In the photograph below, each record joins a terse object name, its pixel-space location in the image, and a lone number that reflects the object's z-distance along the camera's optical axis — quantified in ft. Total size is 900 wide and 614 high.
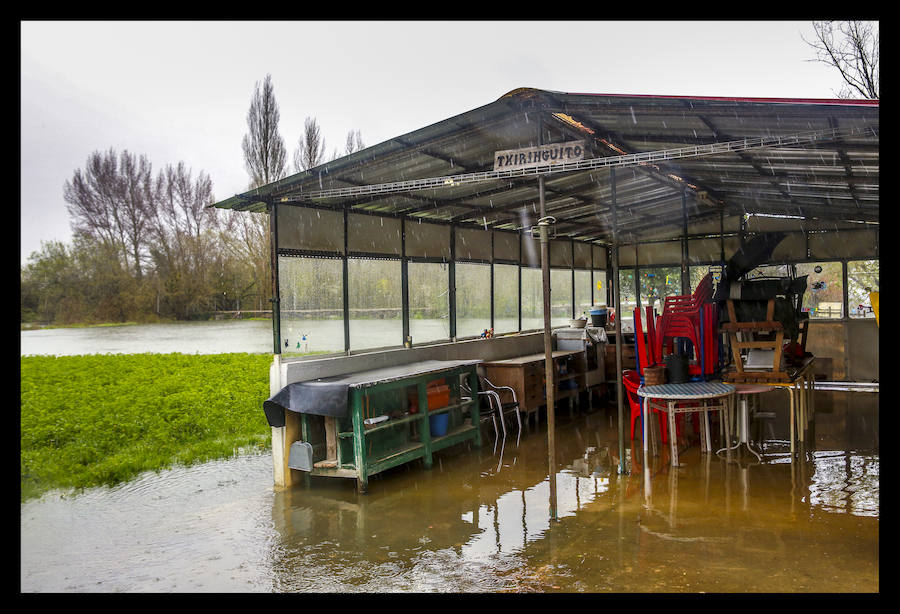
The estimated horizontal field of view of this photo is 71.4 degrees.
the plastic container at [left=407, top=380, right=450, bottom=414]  22.94
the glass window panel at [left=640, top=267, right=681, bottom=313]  41.68
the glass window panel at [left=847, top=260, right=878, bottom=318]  35.81
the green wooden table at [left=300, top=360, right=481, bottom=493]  19.72
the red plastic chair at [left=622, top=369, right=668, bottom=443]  22.38
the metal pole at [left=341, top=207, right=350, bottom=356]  24.08
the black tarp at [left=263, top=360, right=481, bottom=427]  19.22
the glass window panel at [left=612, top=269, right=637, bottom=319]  42.86
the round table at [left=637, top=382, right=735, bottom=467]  19.07
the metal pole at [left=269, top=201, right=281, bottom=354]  21.54
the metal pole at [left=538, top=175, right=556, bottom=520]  16.03
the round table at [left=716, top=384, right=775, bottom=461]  20.30
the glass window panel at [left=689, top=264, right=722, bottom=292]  39.45
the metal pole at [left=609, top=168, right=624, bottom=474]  19.30
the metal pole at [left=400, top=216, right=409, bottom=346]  26.78
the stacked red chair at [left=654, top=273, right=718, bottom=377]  22.29
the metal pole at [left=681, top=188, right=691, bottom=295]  39.11
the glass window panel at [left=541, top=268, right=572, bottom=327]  38.75
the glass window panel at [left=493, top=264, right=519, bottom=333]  32.94
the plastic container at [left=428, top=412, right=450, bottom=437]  23.71
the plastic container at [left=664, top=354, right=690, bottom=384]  21.12
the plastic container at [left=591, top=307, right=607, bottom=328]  35.78
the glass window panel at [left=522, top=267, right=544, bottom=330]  35.27
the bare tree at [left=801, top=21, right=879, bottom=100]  43.88
